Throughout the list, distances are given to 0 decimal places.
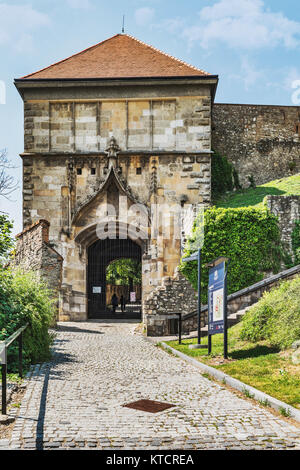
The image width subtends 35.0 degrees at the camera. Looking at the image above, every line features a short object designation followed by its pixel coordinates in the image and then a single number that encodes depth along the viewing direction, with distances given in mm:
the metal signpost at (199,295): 11071
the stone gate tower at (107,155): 20438
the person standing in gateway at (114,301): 26964
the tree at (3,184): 20078
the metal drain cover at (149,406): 5594
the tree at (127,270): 45938
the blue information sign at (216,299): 9398
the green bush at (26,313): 8320
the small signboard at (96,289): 21414
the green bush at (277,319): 9031
